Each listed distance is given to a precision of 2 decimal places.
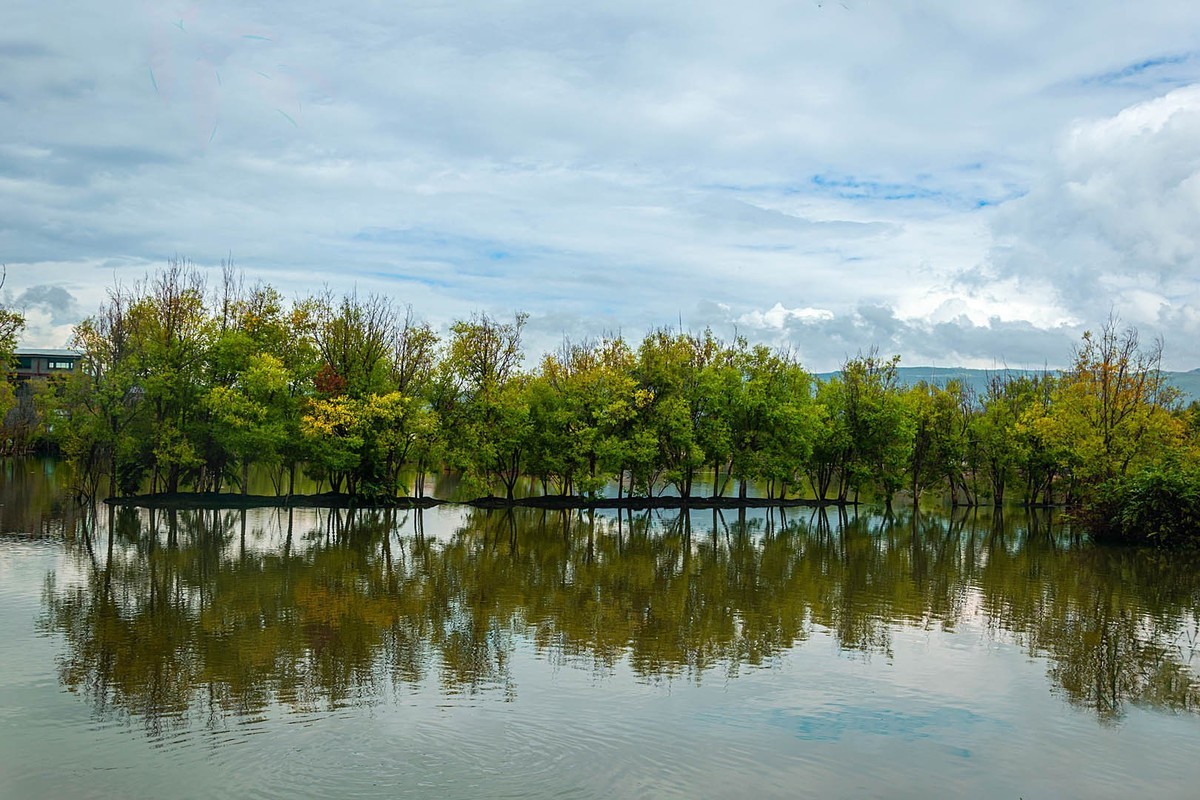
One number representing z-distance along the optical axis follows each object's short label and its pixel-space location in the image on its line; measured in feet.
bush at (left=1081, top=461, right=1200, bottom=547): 134.62
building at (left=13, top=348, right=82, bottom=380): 440.86
